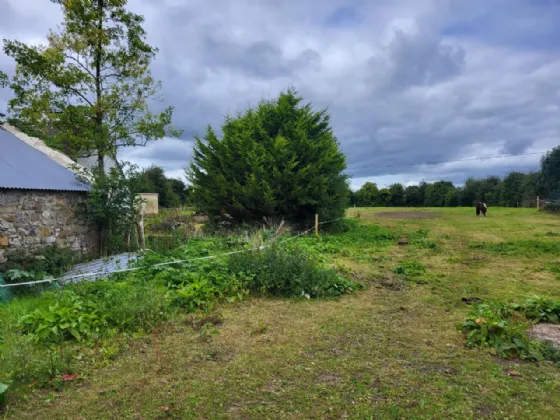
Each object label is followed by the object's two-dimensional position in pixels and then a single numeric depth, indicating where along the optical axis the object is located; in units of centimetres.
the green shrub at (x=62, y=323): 444
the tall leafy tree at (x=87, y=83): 1043
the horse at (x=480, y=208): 2430
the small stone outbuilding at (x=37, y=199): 833
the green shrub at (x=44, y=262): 792
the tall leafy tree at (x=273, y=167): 1456
